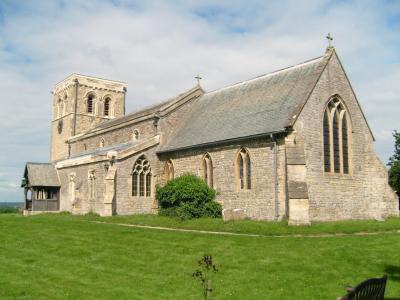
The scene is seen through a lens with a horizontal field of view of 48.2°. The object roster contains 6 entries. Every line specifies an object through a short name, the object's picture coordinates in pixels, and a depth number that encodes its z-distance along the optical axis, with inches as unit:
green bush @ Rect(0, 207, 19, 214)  1770.7
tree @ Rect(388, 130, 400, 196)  1599.4
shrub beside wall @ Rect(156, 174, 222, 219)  1041.5
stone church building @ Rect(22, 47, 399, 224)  930.7
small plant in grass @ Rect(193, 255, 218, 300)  363.4
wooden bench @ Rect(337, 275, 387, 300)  229.9
